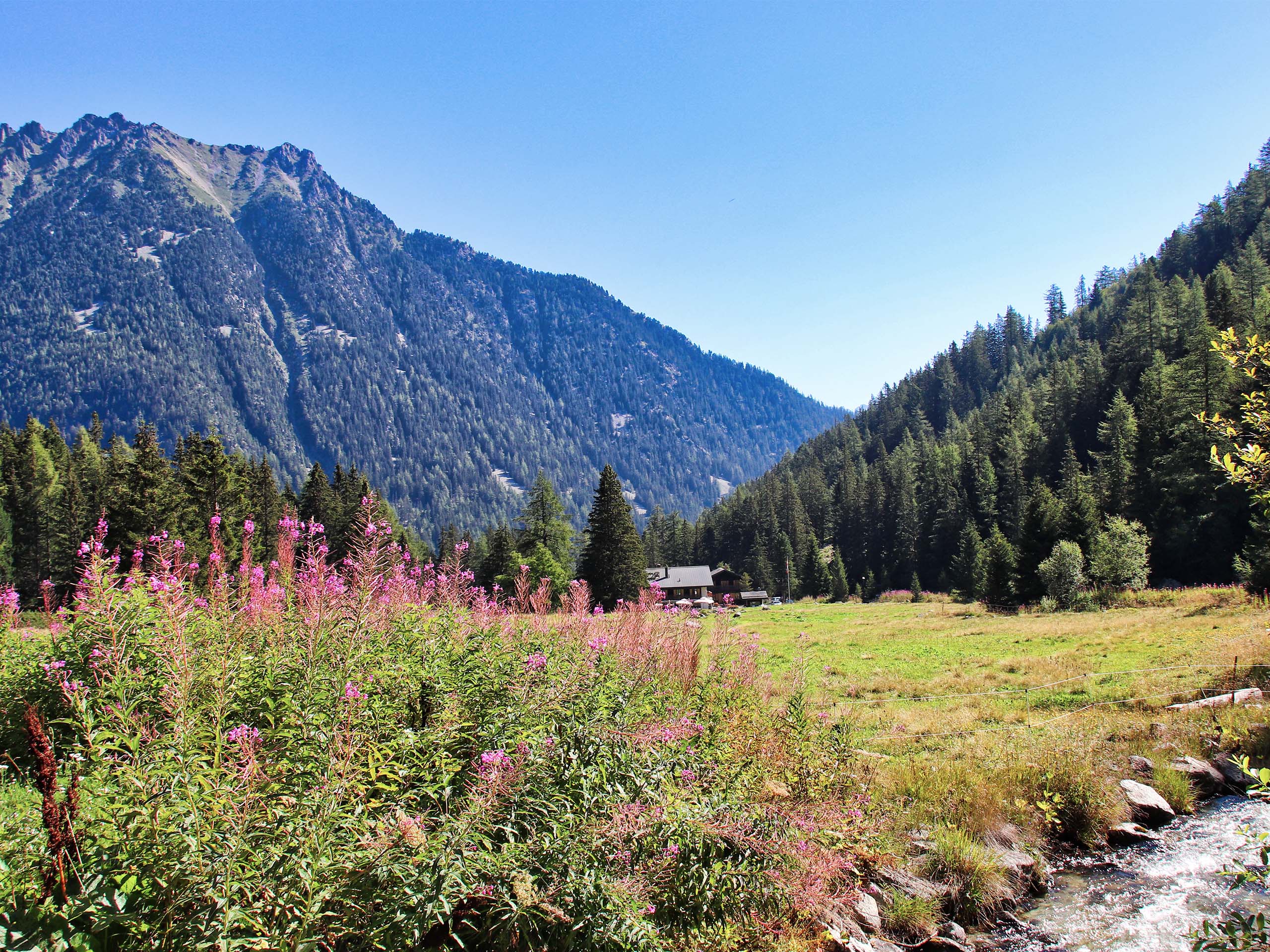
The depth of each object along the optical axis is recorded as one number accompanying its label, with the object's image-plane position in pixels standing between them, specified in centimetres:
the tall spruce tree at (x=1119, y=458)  5641
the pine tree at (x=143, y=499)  3450
